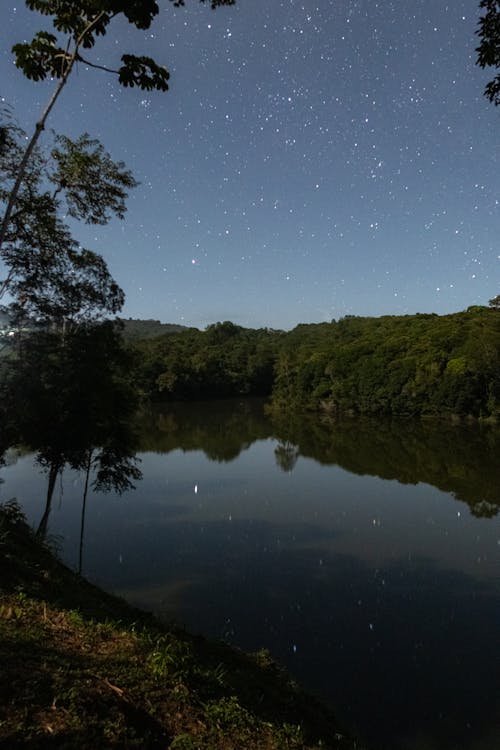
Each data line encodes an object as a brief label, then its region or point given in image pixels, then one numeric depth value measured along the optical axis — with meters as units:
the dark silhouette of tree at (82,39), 5.96
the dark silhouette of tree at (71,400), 16.30
